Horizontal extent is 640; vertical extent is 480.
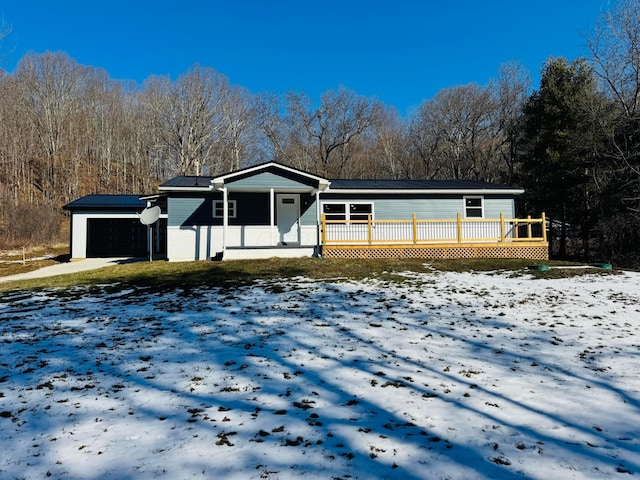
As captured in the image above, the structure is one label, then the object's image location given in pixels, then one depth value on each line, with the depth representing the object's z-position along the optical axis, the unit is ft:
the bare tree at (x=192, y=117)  110.11
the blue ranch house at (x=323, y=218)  46.24
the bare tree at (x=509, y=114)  97.35
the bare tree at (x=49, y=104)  112.88
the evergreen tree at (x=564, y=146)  63.21
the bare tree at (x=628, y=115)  53.62
